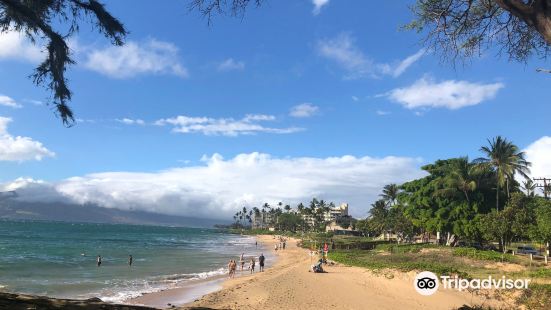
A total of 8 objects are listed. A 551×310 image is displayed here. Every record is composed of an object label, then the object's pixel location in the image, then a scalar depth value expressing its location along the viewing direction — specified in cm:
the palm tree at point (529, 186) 7481
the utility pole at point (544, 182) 5039
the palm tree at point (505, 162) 4684
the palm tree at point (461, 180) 4894
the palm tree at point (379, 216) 8019
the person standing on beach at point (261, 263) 3928
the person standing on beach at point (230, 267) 3375
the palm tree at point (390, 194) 9419
